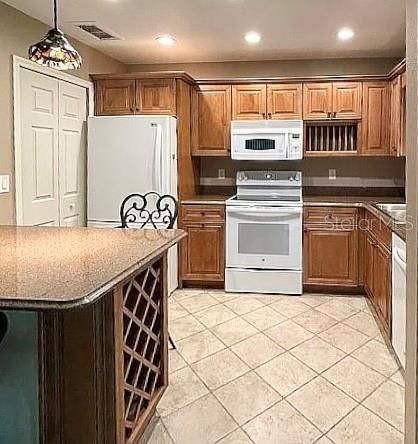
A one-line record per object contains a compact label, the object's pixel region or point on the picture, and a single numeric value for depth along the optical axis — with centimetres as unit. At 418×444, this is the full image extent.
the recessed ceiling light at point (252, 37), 472
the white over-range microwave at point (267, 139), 554
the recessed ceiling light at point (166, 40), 491
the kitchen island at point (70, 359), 199
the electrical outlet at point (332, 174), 597
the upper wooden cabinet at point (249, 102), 565
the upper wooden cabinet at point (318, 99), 557
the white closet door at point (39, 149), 415
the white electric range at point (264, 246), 533
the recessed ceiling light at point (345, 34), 462
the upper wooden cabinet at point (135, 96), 529
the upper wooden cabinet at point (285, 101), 560
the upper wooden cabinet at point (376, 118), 548
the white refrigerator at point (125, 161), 500
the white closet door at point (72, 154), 480
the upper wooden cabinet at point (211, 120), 573
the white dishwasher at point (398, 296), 323
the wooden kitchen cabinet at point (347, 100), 553
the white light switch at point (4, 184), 387
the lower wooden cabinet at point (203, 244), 550
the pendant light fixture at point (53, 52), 264
